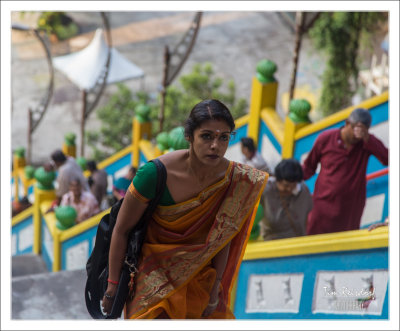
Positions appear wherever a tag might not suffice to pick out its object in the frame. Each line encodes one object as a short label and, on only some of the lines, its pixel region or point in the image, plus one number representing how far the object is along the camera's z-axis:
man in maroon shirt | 5.61
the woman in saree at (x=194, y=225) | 3.14
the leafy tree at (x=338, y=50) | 15.14
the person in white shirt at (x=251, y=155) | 6.45
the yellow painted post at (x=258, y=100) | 8.00
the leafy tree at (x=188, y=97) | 14.94
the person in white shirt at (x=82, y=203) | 7.57
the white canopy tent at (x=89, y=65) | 12.99
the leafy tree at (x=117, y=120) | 15.58
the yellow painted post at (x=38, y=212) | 8.48
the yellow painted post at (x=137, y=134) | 9.59
